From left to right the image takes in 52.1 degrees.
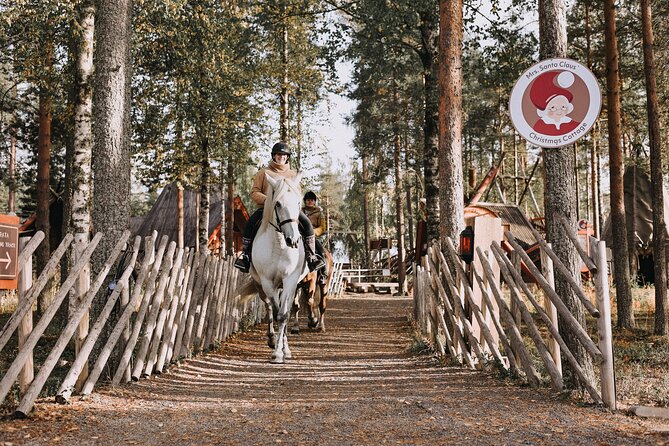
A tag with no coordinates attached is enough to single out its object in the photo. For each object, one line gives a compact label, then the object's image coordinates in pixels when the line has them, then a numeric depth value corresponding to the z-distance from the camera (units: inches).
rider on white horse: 415.2
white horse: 373.4
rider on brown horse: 532.5
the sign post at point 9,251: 214.1
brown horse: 546.0
